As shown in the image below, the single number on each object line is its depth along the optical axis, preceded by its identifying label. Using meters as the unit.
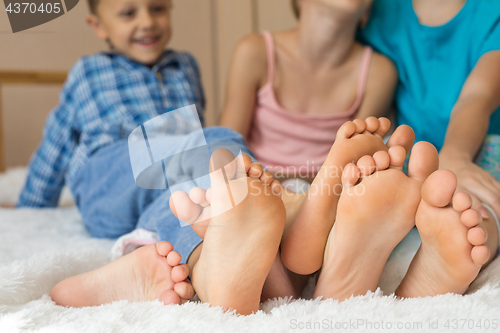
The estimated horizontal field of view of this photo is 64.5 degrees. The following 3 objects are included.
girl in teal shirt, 0.70
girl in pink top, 0.96
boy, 0.86
